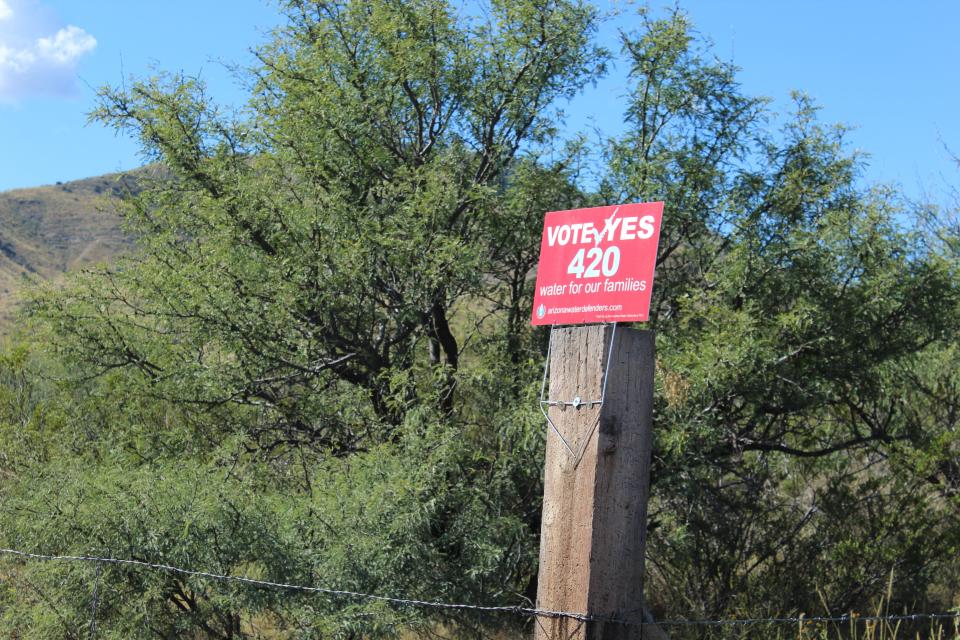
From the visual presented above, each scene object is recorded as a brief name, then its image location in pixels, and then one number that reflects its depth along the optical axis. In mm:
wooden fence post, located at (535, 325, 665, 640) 4047
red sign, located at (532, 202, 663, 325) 4105
